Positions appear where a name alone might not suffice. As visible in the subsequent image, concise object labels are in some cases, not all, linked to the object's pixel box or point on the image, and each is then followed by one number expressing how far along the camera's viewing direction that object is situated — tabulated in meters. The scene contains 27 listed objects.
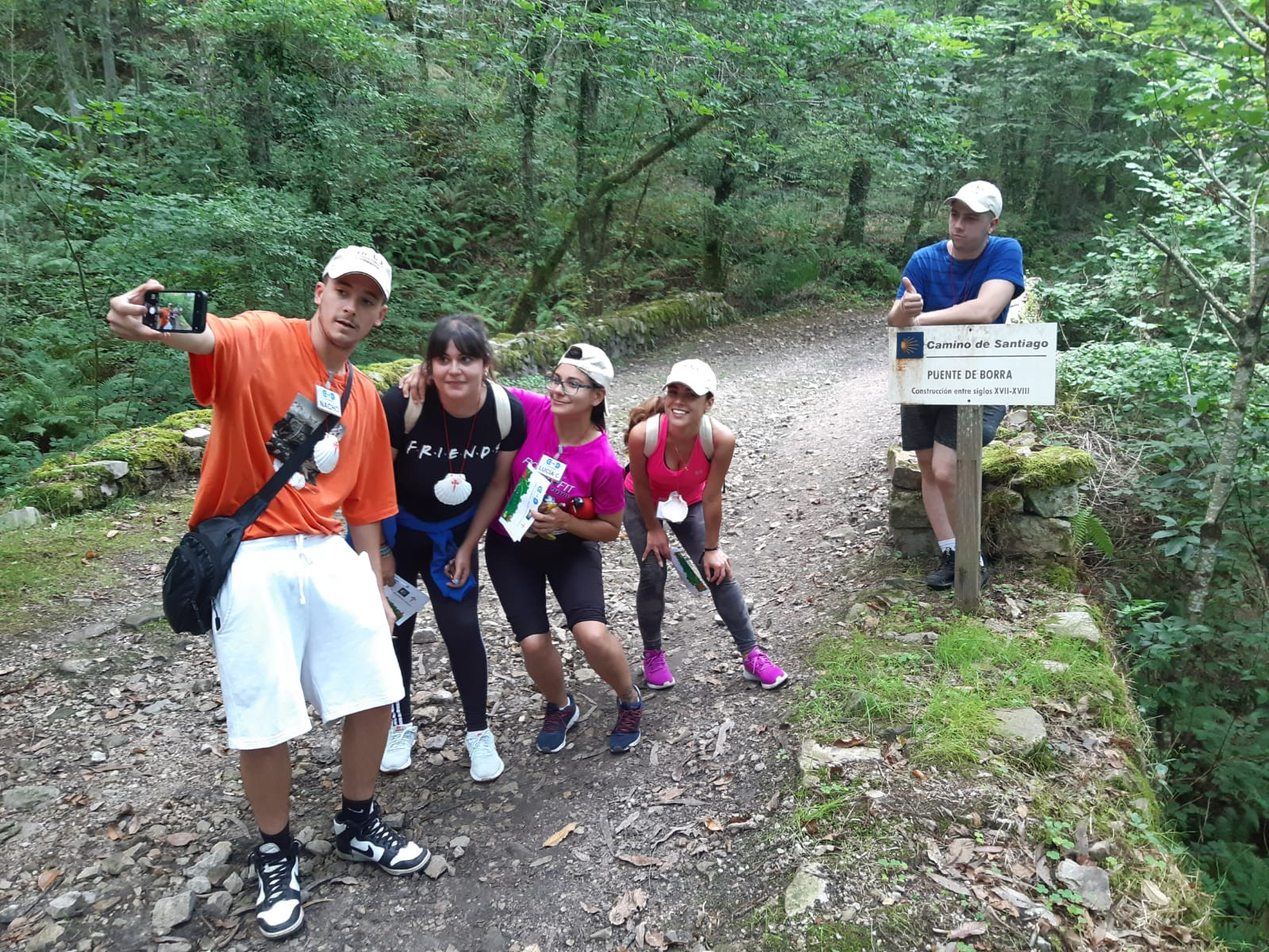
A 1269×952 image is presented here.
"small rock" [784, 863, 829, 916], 2.55
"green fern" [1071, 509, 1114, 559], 4.70
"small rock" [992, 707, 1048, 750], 3.21
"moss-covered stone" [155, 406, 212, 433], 7.01
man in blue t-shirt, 4.01
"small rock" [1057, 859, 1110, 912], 2.57
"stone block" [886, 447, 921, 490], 5.00
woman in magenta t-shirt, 3.33
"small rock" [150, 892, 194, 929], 2.67
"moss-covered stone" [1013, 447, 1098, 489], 4.62
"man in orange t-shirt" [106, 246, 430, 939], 2.39
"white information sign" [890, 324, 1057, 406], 3.79
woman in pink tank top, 3.60
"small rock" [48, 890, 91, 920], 2.70
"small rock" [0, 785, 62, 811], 3.25
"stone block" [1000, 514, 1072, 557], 4.68
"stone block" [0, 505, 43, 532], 5.61
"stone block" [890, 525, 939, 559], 5.07
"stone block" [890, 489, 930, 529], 5.00
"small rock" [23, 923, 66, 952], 2.55
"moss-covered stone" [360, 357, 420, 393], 8.09
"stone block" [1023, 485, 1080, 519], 4.65
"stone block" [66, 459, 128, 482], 6.16
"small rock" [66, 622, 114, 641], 4.49
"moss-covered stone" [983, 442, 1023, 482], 4.79
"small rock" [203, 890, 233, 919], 2.72
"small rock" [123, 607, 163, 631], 4.66
